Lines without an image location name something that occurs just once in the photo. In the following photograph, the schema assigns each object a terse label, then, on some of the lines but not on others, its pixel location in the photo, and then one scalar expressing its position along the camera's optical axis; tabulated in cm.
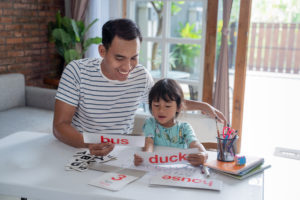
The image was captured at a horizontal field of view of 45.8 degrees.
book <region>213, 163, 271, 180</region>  120
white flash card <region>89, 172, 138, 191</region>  111
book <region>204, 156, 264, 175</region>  122
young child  155
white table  107
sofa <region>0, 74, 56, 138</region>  315
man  147
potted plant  384
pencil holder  133
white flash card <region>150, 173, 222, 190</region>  112
